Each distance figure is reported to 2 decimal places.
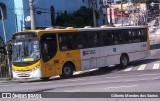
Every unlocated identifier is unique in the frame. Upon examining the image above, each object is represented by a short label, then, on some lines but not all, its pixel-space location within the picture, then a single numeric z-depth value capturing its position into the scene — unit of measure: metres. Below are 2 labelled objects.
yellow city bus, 22.97
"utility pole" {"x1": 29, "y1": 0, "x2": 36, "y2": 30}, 29.19
